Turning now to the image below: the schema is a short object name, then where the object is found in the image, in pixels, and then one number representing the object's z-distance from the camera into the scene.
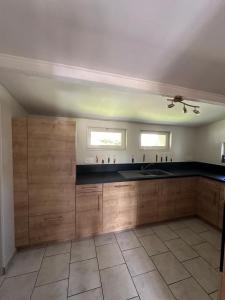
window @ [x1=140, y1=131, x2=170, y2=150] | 3.18
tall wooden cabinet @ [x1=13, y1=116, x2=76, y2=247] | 1.88
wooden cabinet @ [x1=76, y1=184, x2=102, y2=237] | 2.11
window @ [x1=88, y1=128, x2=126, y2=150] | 2.84
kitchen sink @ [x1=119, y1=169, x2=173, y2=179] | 2.52
